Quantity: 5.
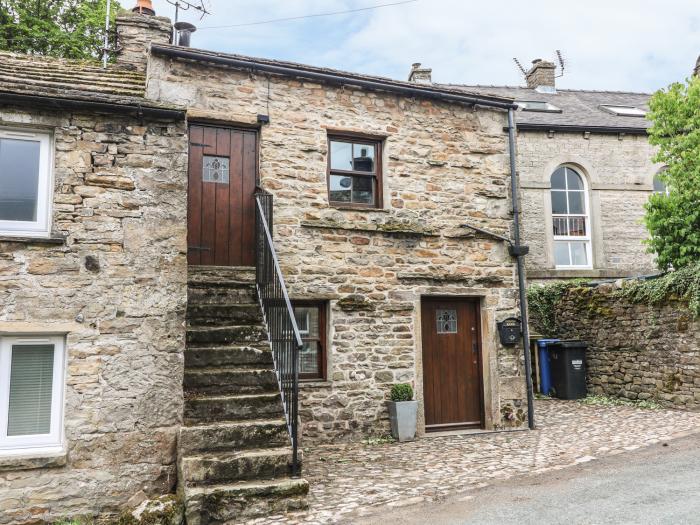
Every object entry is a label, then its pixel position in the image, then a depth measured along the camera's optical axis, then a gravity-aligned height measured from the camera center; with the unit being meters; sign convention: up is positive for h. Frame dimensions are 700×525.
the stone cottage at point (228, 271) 5.13 +0.83
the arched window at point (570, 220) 14.48 +2.99
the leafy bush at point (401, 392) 7.98 -0.77
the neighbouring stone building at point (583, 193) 14.22 +3.67
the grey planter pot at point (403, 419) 7.92 -1.13
